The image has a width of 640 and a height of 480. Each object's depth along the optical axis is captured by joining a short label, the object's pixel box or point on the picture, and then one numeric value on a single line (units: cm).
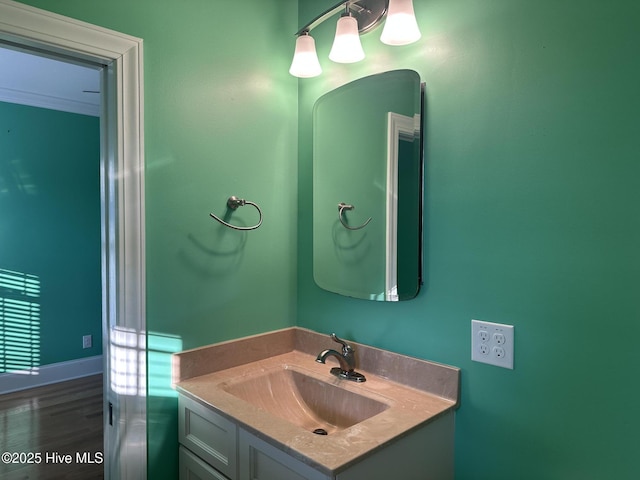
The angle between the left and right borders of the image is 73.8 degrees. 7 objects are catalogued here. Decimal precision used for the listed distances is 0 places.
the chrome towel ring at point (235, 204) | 158
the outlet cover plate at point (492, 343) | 117
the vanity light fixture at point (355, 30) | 128
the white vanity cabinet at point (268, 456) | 104
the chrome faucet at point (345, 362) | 148
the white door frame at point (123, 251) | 133
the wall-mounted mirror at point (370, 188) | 138
